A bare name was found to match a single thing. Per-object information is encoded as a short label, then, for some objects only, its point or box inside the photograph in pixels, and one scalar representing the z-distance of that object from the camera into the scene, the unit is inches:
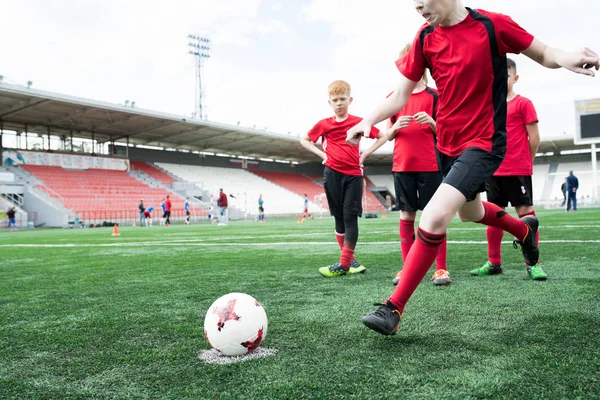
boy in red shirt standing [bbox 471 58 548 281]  171.8
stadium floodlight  1749.5
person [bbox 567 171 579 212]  898.9
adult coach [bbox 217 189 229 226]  919.0
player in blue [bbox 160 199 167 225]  1059.6
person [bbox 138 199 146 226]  1048.2
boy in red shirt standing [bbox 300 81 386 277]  189.9
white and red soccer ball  86.4
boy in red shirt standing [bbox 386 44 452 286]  167.0
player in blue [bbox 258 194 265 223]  1205.3
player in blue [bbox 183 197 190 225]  1092.9
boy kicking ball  98.3
